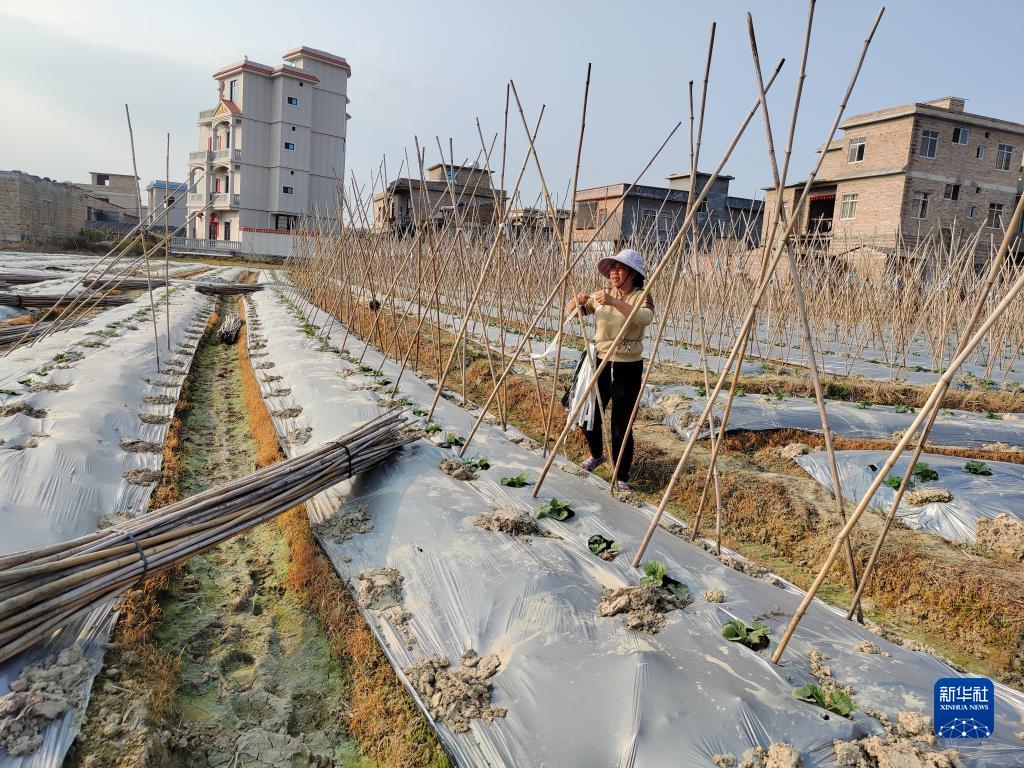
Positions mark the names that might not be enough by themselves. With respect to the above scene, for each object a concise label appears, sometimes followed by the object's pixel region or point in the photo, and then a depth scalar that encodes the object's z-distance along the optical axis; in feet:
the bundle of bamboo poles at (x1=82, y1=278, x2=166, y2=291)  46.29
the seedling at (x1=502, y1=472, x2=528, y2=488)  11.81
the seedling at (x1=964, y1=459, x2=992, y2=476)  13.79
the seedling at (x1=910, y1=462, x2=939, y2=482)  13.78
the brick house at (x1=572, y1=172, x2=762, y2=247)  93.40
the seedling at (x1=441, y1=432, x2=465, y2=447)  13.67
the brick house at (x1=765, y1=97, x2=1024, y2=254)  74.23
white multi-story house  119.34
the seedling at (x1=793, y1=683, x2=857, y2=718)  6.05
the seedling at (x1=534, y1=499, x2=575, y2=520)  10.62
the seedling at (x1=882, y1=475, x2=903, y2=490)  13.61
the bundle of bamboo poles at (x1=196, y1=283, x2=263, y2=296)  48.85
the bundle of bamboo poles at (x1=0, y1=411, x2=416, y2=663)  6.50
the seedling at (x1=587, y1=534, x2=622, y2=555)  9.46
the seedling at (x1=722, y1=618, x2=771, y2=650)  7.08
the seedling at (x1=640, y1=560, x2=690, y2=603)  8.17
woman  11.96
